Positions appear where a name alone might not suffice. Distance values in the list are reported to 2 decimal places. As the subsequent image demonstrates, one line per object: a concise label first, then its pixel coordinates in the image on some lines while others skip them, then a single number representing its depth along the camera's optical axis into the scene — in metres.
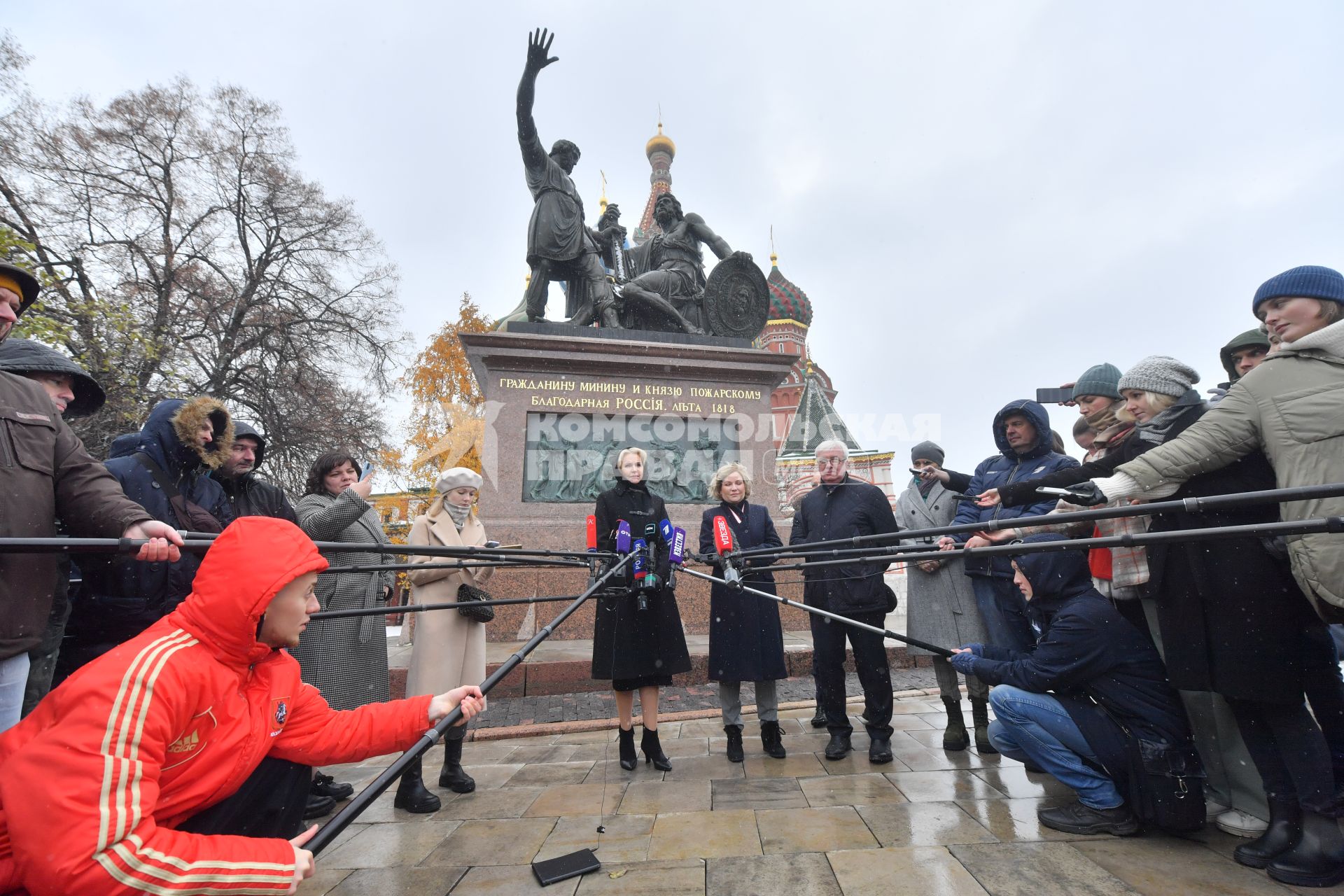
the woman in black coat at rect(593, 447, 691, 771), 4.12
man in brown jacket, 2.29
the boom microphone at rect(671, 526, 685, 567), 4.01
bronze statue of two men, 10.29
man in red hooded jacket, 1.29
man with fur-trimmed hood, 2.85
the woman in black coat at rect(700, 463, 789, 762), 4.30
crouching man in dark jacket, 2.80
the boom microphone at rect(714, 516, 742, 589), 4.20
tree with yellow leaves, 25.78
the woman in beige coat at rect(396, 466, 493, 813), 3.92
